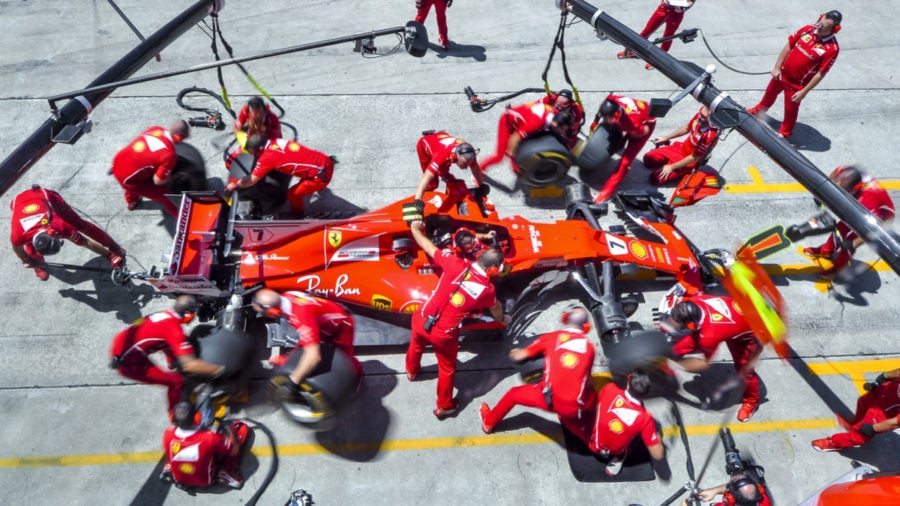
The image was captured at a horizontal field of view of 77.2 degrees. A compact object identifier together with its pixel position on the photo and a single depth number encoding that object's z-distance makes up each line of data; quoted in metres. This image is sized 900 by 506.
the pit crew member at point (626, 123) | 6.61
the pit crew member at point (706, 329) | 5.00
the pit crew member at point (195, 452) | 4.42
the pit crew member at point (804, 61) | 7.21
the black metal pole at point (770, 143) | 4.05
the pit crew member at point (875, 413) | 4.80
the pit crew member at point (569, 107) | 6.66
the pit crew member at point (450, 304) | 4.80
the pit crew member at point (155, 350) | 4.68
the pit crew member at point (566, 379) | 4.45
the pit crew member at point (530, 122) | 6.65
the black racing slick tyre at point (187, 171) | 6.44
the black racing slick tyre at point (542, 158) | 6.70
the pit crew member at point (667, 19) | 8.55
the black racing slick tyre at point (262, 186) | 6.24
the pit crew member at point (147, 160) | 5.89
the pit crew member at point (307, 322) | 4.58
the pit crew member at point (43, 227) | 5.45
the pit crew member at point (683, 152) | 6.77
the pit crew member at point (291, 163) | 6.03
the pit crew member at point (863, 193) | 5.85
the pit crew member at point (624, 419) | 4.51
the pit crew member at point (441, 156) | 6.06
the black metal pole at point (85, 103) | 4.02
